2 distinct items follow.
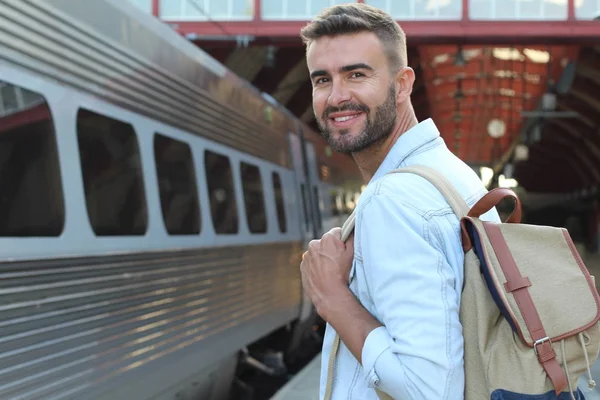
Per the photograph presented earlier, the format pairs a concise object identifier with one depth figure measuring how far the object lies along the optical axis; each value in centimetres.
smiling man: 156
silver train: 399
